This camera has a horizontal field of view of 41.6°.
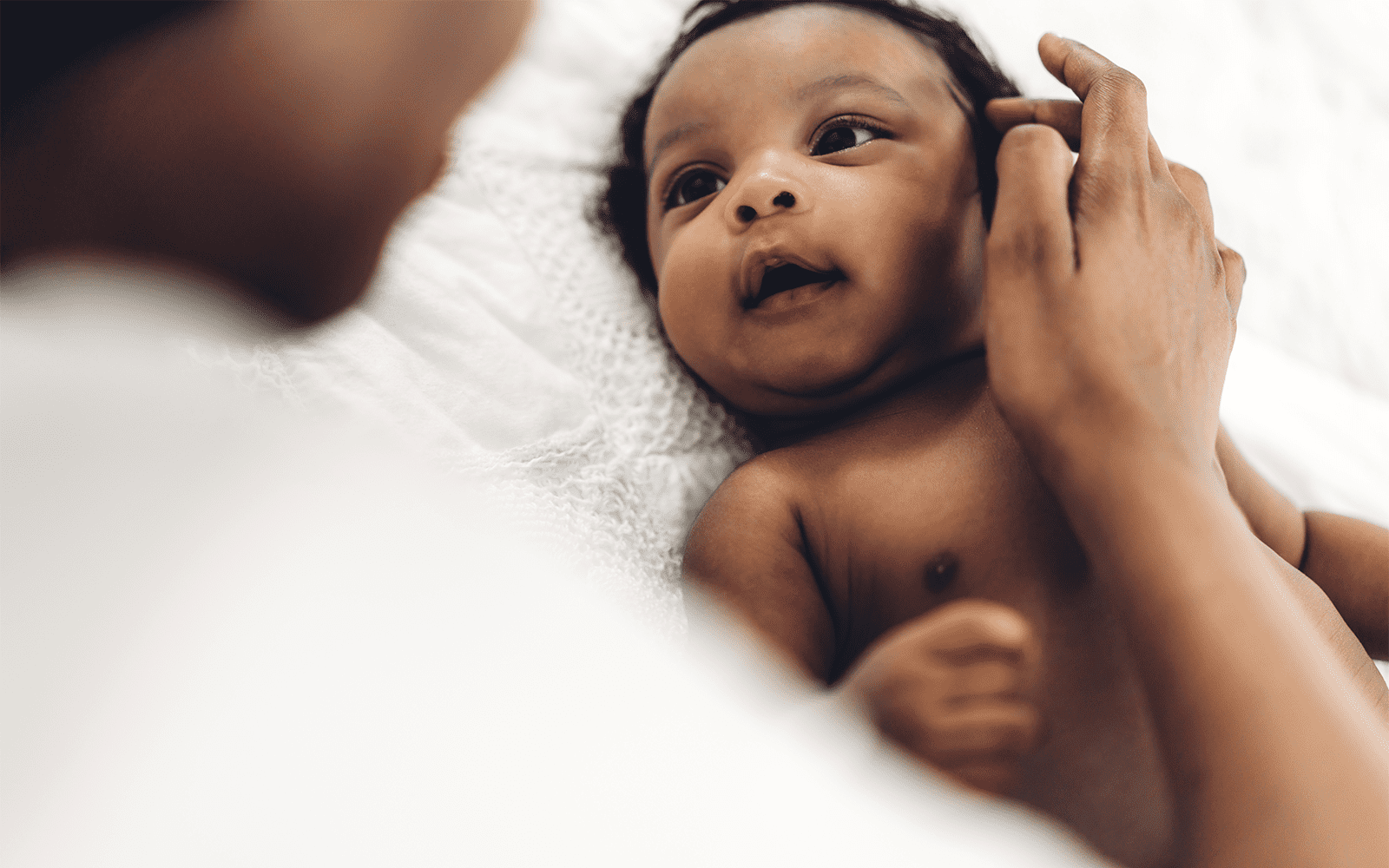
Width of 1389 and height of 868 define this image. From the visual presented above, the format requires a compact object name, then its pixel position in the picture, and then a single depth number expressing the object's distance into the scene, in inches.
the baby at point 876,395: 19.6
